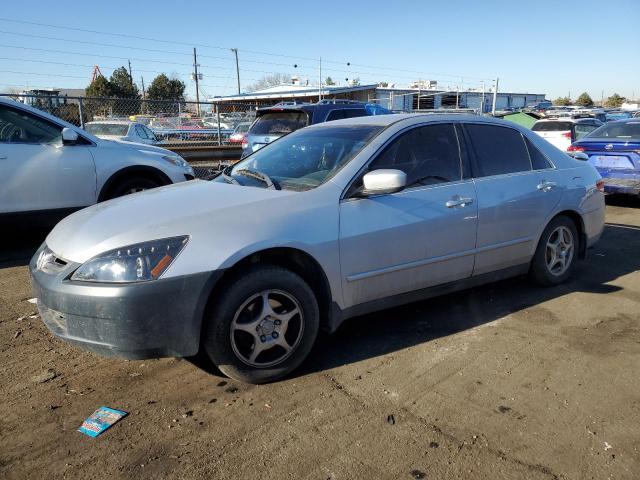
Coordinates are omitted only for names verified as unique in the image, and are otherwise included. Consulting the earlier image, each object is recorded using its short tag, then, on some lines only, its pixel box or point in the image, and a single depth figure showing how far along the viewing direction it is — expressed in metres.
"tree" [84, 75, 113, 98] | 48.81
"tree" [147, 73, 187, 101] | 55.03
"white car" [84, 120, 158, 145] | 14.26
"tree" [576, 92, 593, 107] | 66.25
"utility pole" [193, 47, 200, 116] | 56.44
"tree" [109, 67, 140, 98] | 51.00
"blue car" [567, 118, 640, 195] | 8.69
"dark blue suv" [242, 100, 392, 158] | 9.61
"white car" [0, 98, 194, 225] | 5.73
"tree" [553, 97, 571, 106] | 66.88
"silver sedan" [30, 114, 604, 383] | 2.82
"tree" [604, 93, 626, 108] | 68.38
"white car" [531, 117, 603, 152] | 14.41
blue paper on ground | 2.72
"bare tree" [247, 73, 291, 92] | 86.16
